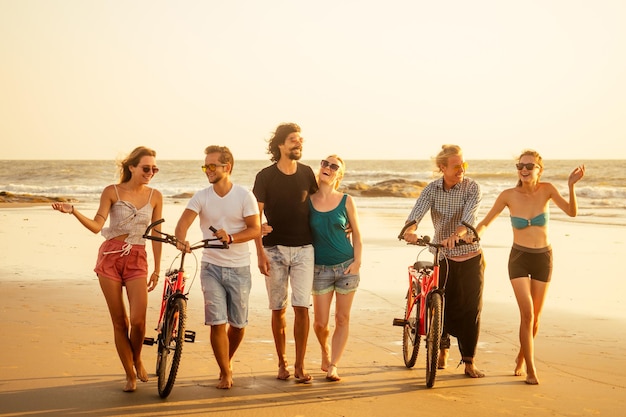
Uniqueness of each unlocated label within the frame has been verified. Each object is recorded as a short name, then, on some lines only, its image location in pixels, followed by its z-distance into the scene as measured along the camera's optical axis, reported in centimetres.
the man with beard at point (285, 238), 651
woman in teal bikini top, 664
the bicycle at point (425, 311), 625
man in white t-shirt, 612
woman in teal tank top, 661
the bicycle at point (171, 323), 573
